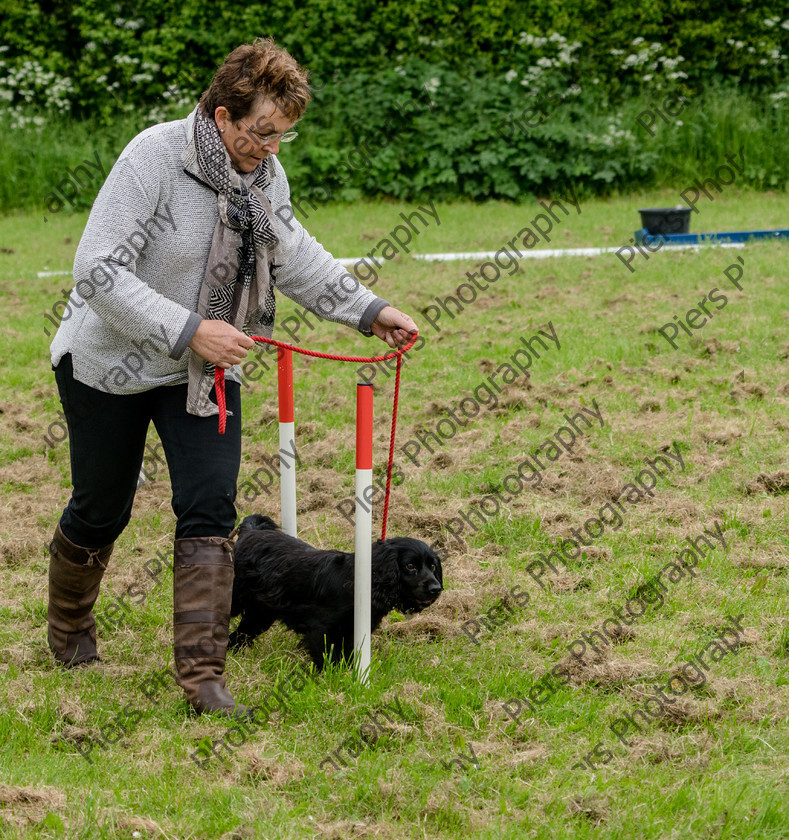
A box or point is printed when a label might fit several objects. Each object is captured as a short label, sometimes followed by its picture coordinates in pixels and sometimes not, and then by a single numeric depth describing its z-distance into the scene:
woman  5.84
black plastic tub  20.59
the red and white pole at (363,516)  6.60
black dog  7.06
